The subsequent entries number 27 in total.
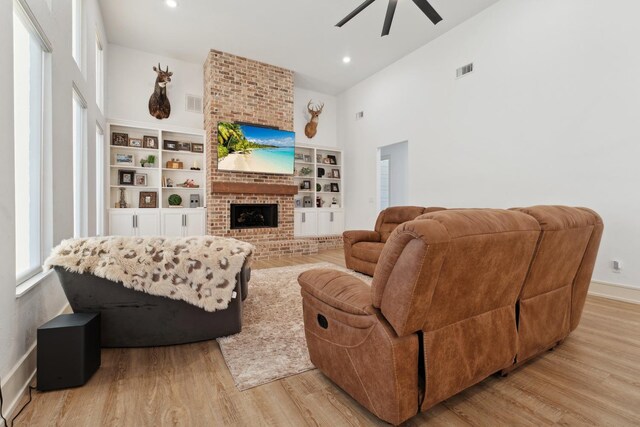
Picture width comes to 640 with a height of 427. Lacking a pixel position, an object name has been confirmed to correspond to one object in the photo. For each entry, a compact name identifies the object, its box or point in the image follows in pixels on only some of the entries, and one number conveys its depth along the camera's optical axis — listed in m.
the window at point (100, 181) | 4.68
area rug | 1.82
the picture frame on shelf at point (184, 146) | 5.85
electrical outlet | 3.24
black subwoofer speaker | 1.60
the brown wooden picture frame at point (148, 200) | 5.51
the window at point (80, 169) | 3.45
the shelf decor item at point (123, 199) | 5.31
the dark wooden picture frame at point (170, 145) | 5.70
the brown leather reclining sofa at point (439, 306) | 1.18
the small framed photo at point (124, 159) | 5.31
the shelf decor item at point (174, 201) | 5.76
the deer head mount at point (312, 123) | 7.29
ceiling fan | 3.30
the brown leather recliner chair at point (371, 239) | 4.08
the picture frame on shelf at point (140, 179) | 5.45
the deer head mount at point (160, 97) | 5.56
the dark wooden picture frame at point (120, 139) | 5.29
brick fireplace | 5.62
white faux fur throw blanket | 1.92
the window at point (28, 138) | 1.93
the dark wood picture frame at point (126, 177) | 5.34
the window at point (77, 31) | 3.28
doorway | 8.52
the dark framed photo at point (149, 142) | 5.52
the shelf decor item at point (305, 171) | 7.13
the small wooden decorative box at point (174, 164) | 5.73
